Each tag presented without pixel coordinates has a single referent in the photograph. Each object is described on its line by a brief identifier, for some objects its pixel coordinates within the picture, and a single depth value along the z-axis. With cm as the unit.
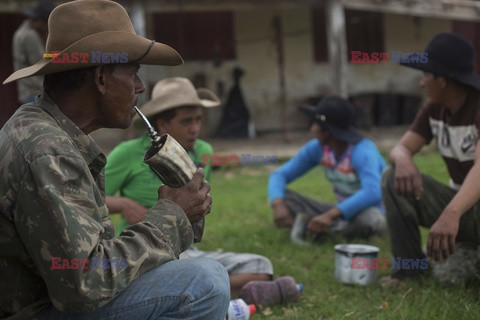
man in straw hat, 399
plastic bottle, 333
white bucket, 412
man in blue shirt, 516
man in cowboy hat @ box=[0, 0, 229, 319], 194
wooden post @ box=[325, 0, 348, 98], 1166
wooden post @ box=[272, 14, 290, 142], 1281
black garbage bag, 1403
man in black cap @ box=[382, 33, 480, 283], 399
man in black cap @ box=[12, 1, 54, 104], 661
